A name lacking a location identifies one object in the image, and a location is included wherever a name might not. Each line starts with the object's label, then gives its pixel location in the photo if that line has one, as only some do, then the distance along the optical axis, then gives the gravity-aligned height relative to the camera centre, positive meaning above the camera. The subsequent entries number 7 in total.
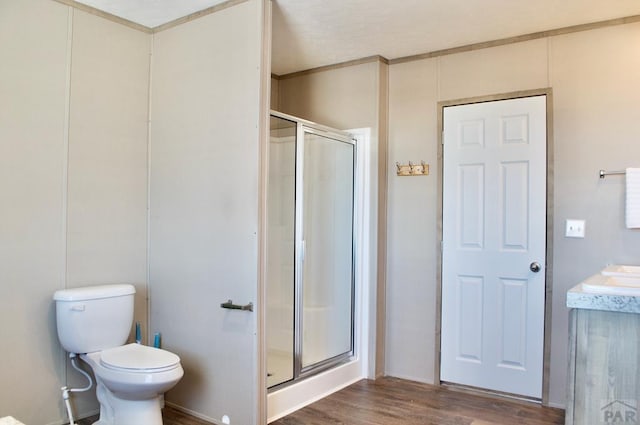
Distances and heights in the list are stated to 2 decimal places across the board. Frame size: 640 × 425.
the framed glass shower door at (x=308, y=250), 3.28 -0.27
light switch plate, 3.04 -0.08
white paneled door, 3.20 -0.20
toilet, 2.39 -0.76
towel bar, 2.95 +0.26
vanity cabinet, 1.60 -0.47
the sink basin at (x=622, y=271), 2.43 -0.29
